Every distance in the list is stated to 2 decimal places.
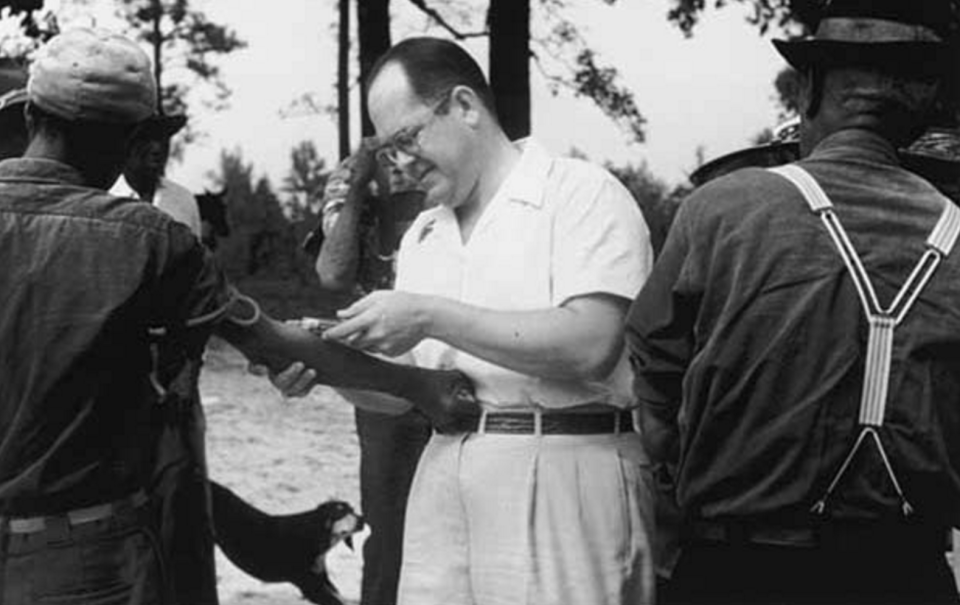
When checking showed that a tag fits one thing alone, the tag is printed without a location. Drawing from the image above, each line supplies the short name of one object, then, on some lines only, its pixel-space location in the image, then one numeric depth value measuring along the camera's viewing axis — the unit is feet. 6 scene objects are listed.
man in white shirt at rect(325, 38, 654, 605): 11.28
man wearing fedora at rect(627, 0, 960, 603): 9.39
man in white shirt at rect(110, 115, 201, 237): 18.06
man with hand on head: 18.06
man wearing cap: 10.27
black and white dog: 21.27
